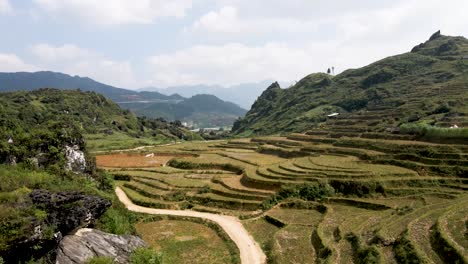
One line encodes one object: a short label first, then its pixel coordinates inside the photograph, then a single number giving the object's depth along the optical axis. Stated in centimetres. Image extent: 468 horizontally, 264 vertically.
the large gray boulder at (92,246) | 2392
